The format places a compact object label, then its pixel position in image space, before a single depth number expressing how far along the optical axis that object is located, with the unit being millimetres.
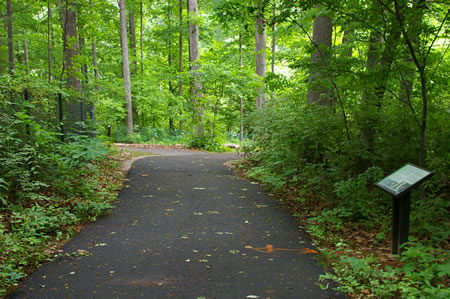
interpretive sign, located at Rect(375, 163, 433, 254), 3621
